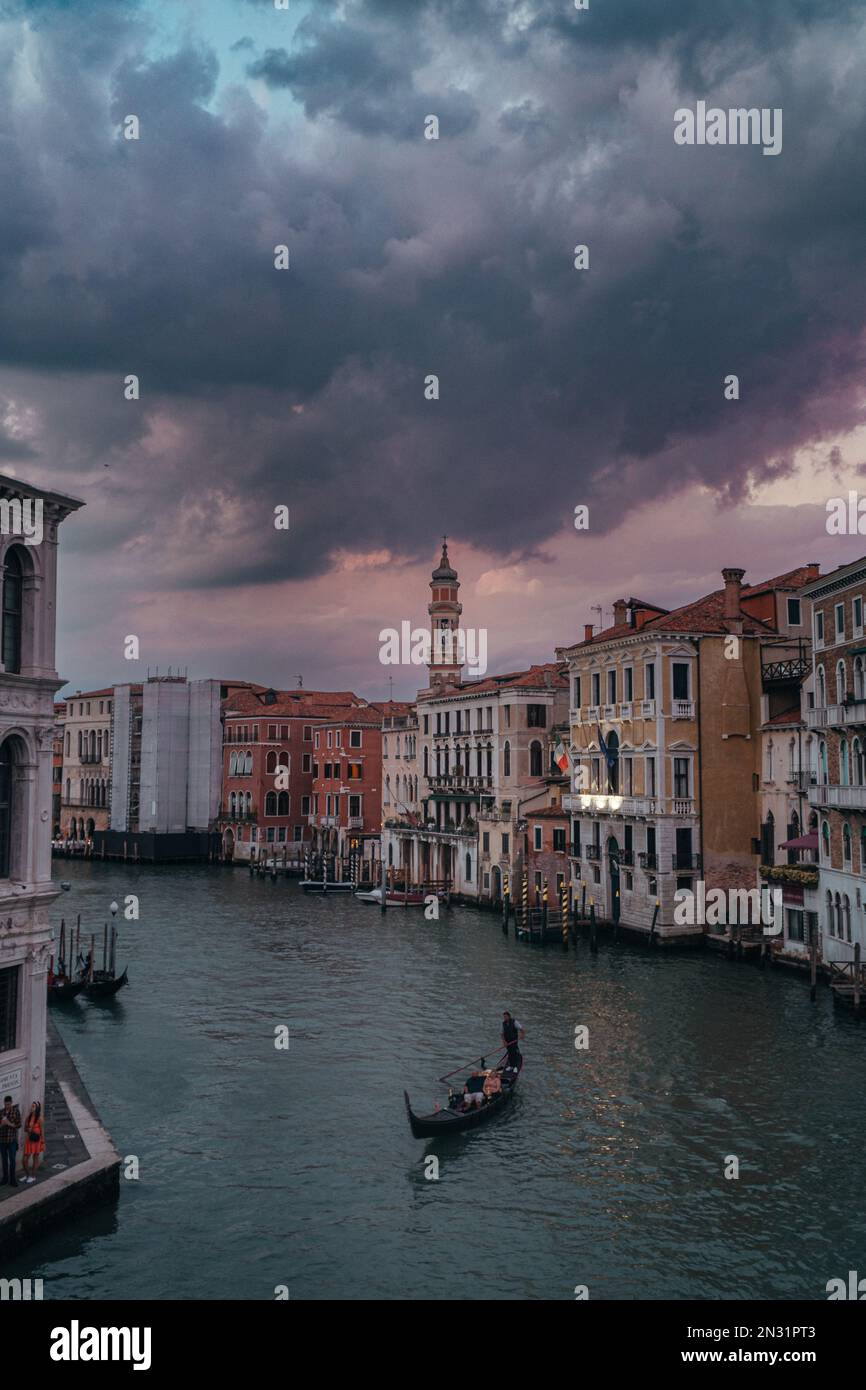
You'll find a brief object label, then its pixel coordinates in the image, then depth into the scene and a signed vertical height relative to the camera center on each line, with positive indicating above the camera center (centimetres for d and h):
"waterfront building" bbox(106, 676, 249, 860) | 8881 +158
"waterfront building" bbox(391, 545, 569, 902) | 5678 +126
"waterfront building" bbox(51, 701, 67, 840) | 10706 +295
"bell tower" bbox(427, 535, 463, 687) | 7056 +1040
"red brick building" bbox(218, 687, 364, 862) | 8538 +149
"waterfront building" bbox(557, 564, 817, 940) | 4212 +213
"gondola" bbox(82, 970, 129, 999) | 3375 -538
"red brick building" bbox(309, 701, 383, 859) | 8144 +99
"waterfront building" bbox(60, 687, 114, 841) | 10081 +316
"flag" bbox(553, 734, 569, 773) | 5025 +182
